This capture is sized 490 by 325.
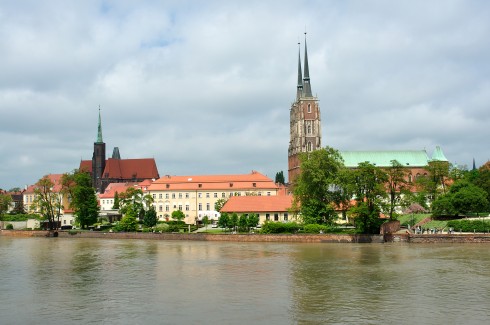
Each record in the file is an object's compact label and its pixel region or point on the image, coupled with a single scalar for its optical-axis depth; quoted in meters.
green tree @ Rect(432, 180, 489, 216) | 60.81
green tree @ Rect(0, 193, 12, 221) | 104.38
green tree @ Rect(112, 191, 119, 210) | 99.74
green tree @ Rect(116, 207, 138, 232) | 72.56
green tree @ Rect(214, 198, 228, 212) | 87.95
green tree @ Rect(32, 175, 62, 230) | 82.25
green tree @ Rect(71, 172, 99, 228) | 80.62
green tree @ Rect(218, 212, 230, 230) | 69.75
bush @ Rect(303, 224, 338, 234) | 59.81
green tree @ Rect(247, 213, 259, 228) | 68.43
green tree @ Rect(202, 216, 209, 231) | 76.38
